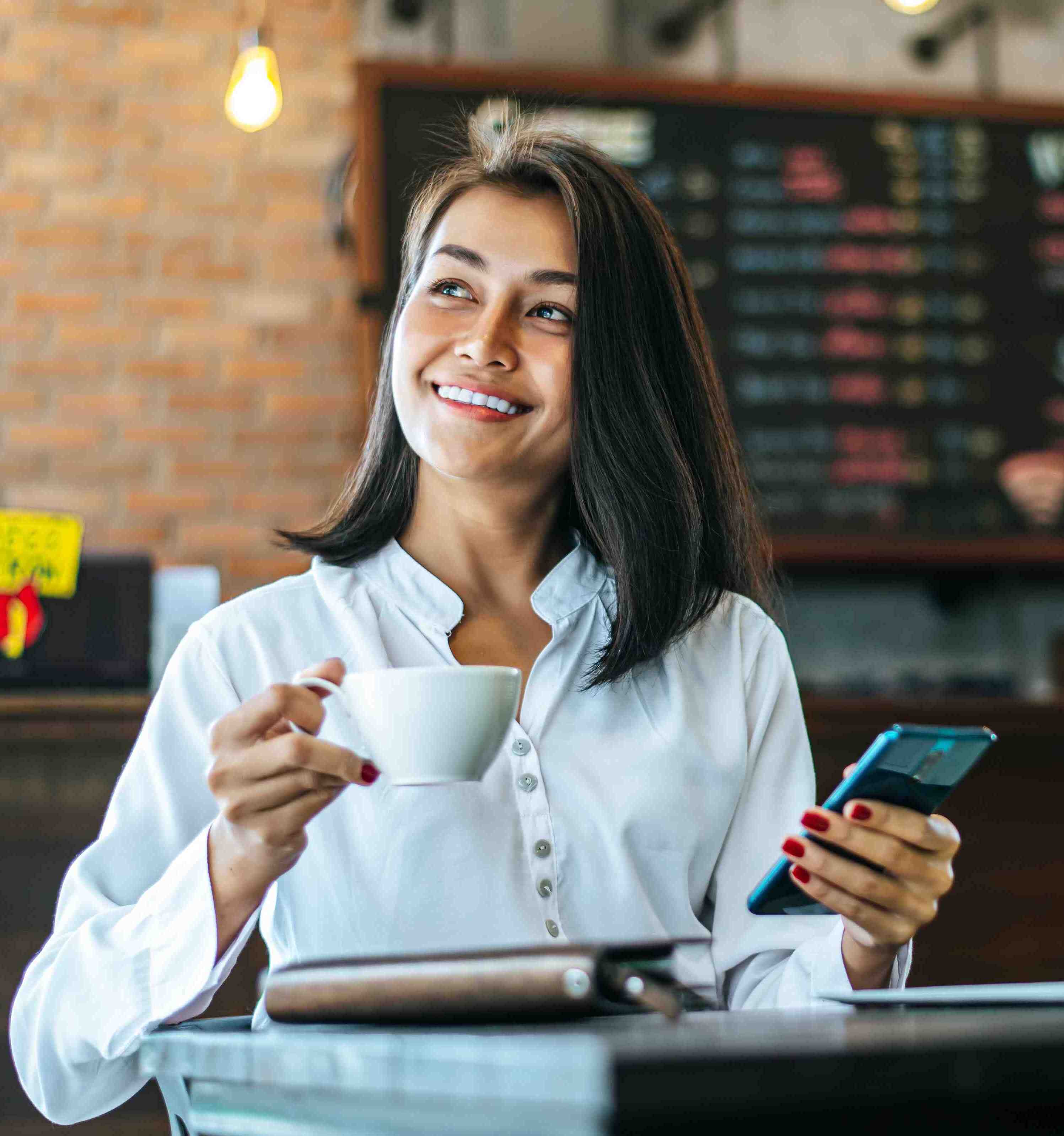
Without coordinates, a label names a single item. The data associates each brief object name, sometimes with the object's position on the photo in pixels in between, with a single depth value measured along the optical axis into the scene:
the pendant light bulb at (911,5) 2.83
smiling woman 0.98
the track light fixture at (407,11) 3.34
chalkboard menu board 3.10
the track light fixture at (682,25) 3.38
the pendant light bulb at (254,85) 2.70
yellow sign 2.03
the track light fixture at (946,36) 3.60
